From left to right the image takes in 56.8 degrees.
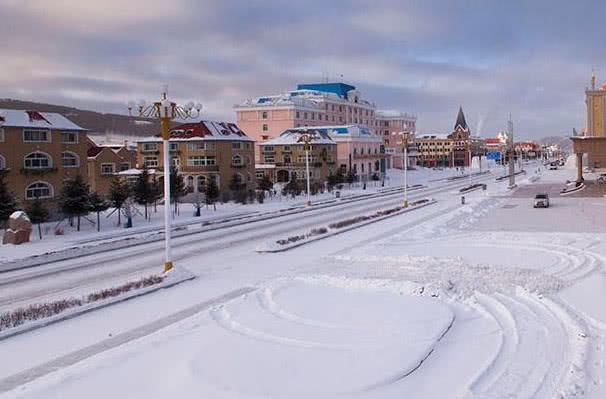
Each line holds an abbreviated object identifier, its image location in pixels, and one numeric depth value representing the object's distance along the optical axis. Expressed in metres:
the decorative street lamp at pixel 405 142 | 45.00
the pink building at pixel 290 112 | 102.62
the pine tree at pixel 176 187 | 48.97
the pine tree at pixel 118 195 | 37.77
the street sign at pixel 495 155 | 143.10
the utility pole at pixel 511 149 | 69.64
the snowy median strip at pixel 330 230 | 25.15
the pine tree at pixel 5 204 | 32.66
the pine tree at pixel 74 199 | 35.34
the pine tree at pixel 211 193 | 51.31
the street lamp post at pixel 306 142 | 50.23
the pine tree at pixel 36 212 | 35.09
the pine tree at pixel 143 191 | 42.78
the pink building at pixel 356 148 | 93.31
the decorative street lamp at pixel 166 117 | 19.66
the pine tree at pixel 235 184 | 63.31
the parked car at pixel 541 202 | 42.50
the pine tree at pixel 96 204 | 36.22
